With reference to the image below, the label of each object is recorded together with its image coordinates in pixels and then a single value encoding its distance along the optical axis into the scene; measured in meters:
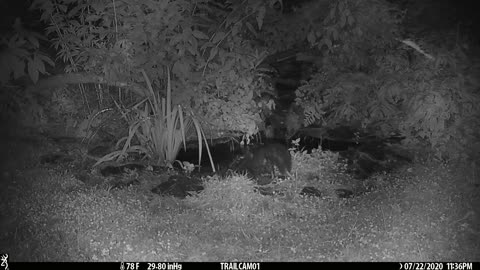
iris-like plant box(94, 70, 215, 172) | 5.57
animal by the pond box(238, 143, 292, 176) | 5.77
